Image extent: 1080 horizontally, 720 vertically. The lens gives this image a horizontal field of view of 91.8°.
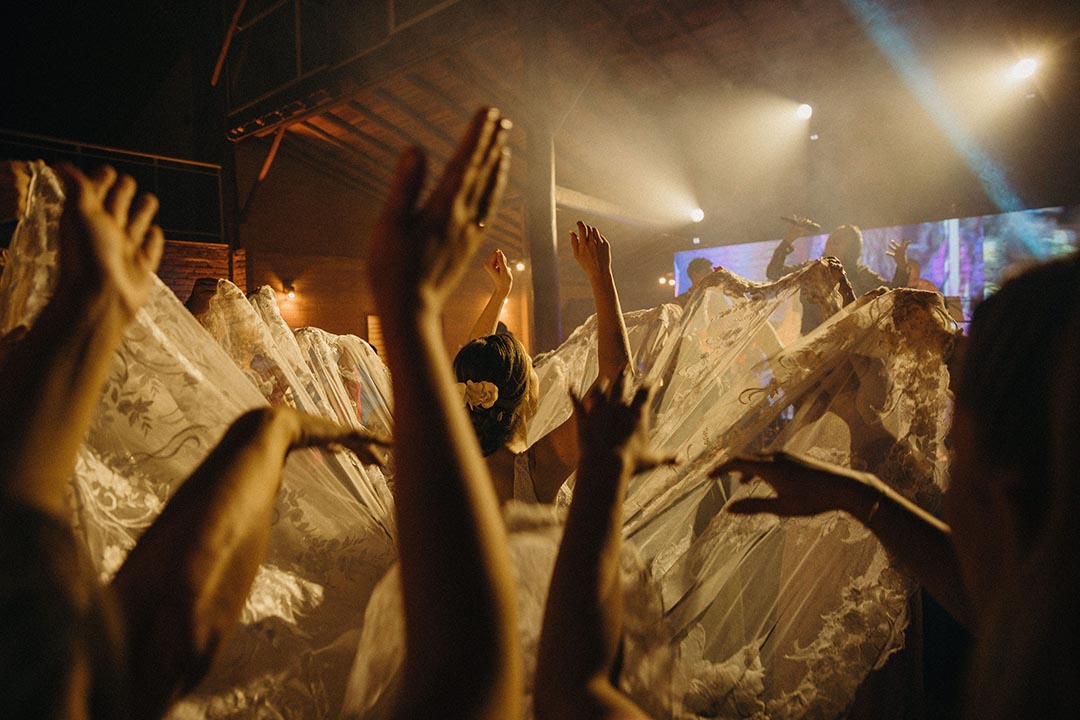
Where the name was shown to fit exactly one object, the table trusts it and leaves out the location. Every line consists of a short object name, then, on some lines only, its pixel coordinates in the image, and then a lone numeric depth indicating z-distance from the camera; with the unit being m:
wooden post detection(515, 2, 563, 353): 3.98
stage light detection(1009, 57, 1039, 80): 5.11
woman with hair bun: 1.39
